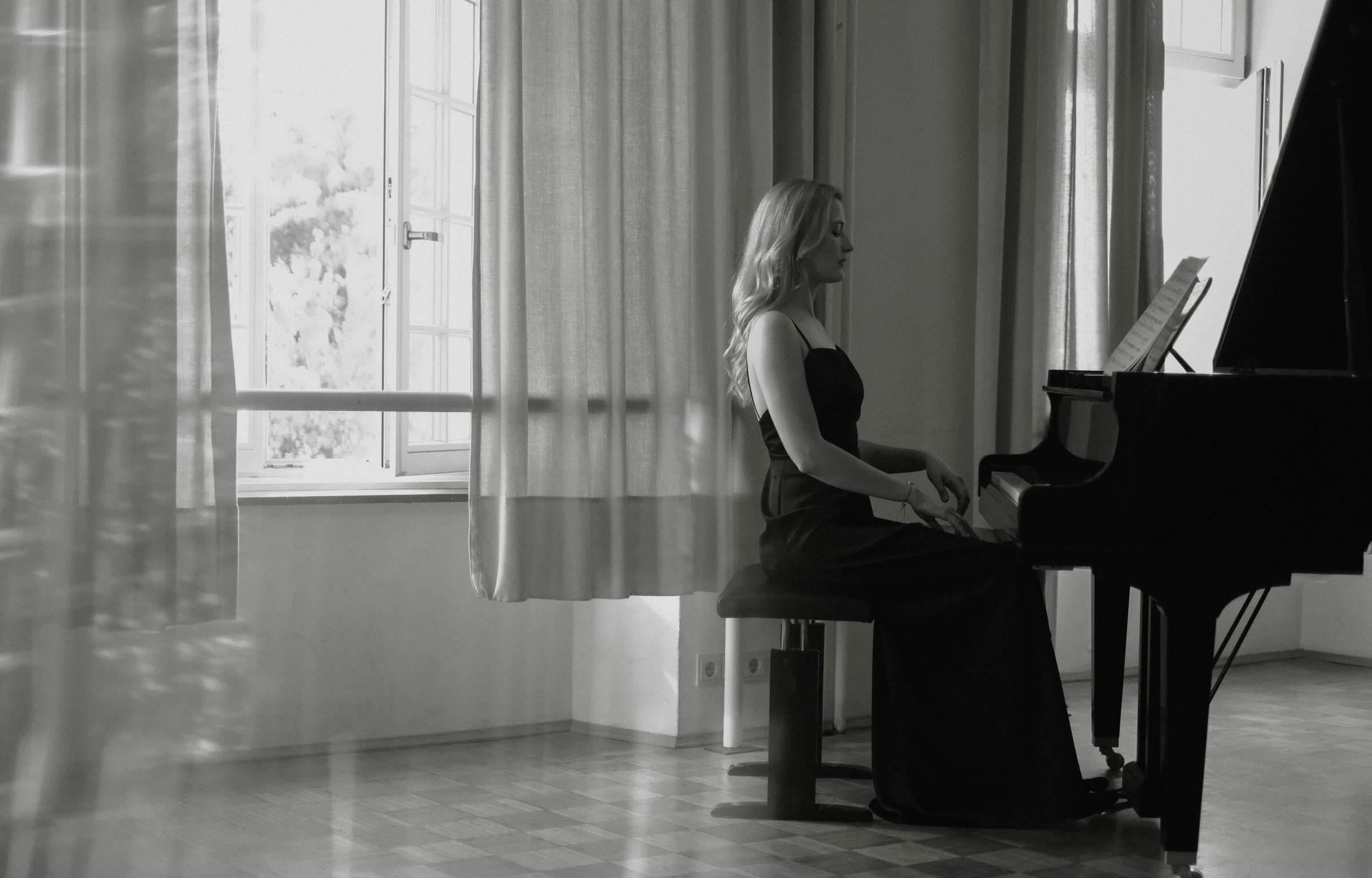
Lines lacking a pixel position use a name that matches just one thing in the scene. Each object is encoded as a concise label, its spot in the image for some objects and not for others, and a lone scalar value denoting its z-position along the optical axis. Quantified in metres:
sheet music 2.72
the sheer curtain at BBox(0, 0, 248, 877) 2.91
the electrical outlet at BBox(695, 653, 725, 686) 3.70
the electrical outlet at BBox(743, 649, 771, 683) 3.76
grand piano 2.48
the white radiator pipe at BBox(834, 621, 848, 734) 3.84
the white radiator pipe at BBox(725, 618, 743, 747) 3.62
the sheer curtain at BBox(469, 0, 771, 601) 3.36
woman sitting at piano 2.75
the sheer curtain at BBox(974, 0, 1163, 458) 4.13
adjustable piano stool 2.83
